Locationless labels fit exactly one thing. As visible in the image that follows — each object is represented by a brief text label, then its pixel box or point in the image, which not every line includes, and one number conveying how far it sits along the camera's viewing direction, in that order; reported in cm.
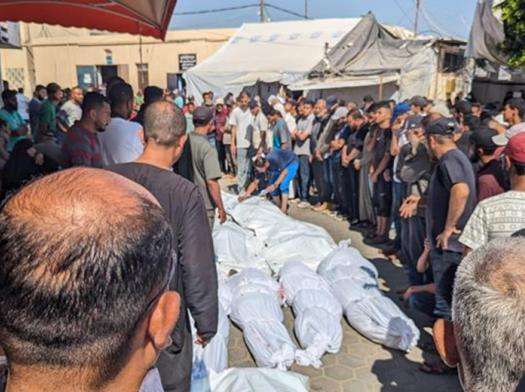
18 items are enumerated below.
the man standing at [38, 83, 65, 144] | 807
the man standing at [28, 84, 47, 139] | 934
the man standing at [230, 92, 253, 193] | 951
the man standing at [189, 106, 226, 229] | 422
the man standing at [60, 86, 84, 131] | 812
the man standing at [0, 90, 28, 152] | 690
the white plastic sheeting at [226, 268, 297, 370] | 353
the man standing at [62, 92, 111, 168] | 382
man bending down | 738
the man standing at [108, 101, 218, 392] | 219
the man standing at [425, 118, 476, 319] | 348
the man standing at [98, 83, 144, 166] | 379
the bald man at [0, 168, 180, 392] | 75
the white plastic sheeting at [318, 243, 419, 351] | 382
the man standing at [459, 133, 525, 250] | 271
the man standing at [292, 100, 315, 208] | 850
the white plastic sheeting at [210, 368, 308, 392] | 295
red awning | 523
